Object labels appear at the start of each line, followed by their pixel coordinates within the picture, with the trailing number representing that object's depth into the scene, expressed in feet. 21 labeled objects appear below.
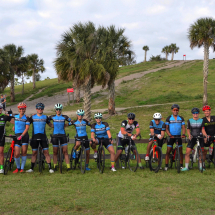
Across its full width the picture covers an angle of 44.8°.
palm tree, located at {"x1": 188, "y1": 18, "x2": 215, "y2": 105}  89.92
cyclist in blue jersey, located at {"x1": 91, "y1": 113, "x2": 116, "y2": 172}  29.07
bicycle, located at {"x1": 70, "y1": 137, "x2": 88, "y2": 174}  28.60
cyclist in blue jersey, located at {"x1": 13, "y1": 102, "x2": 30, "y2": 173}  28.40
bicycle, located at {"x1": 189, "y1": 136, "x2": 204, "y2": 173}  27.76
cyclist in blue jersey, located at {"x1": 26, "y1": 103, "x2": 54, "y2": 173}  28.63
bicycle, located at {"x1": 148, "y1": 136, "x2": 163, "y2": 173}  28.58
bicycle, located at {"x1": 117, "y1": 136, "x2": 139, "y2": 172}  29.22
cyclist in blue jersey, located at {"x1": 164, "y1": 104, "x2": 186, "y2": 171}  29.40
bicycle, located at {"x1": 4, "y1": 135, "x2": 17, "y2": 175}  27.73
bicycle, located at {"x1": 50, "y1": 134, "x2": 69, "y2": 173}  28.05
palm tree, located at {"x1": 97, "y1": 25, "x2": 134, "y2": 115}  73.48
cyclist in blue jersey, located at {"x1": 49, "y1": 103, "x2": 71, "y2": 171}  28.91
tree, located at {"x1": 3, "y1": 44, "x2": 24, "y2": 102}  146.92
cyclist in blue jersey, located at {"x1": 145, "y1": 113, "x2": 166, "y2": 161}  29.37
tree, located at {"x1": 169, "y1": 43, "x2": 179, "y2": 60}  329.11
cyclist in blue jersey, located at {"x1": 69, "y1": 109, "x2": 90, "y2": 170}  29.48
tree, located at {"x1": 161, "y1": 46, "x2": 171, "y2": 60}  334.24
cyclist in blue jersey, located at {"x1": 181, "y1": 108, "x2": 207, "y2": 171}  28.96
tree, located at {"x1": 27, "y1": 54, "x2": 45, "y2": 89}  184.14
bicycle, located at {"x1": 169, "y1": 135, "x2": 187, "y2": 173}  27.86
